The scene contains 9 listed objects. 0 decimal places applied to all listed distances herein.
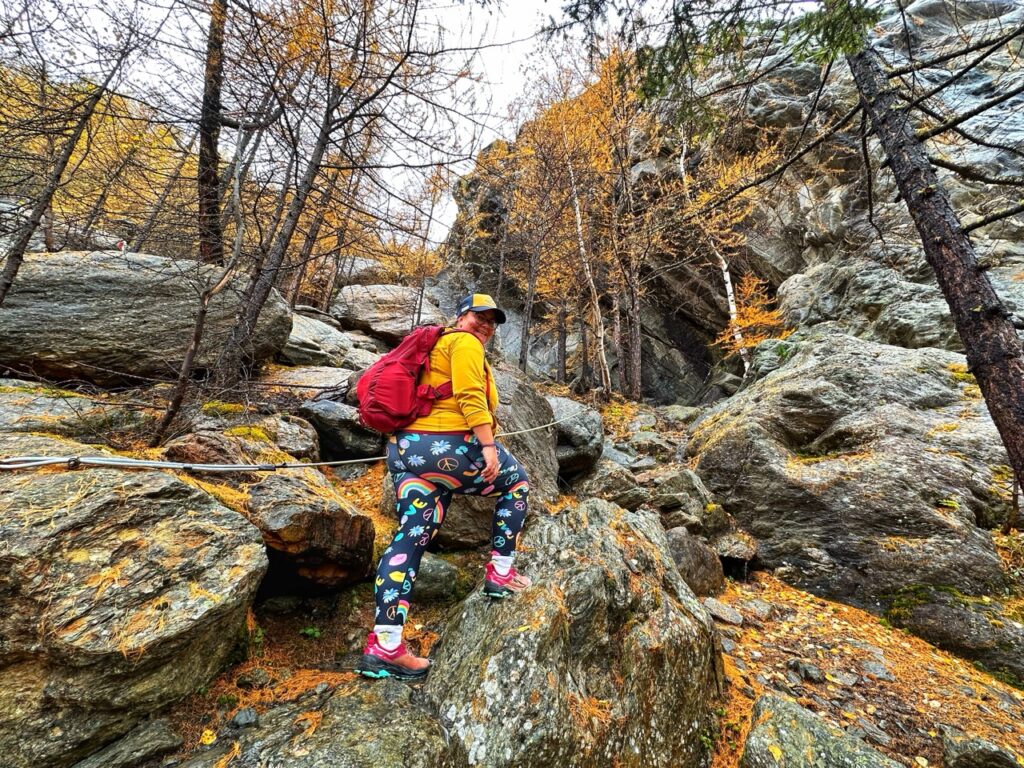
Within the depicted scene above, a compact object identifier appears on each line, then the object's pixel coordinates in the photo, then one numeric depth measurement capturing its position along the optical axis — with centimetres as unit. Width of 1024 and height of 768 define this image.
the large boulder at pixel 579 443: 777
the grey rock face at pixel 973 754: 289
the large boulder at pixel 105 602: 204
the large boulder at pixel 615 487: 664
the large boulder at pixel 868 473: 505
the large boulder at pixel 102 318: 564
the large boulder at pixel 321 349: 977
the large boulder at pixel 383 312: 1825
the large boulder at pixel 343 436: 596
